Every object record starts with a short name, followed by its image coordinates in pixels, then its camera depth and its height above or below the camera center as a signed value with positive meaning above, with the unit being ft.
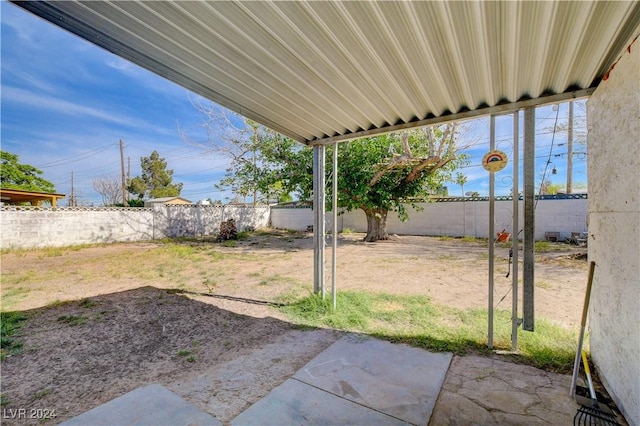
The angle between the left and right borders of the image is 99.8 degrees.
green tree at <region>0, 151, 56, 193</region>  54.69 +7.96
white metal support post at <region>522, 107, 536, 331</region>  6.89 -0.08
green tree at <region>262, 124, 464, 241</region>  27.43 +4.88
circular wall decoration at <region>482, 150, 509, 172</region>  7.17 +1.39
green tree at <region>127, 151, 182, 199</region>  86.38 +11.07
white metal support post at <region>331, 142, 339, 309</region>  10.53 -0.73
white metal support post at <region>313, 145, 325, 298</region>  10.96 +0.05
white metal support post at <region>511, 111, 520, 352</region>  7.09 -0.21
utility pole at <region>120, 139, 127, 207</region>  57.00 +10.62
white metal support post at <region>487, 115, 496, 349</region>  7.37 -0.13
